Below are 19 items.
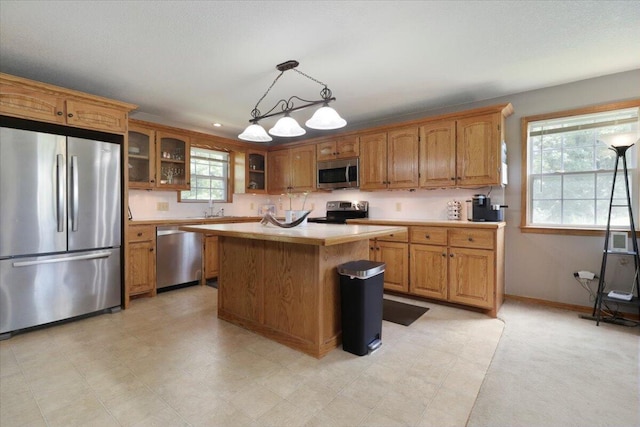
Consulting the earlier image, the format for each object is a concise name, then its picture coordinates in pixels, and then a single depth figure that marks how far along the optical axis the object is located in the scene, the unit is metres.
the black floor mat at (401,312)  3.00
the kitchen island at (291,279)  2.23
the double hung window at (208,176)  4.86
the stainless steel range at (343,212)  4.58
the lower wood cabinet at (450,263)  3.09
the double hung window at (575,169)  3.08
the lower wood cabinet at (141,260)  3.57
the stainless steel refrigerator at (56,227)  2.58
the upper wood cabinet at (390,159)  3.88
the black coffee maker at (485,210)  3.33
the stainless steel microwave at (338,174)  4.43
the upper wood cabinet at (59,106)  2.56
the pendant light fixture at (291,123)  2.34
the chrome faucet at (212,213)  4.96
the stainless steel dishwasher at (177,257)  3.88
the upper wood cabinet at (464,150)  3.28
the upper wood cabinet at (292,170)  4.99
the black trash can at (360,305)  2.23
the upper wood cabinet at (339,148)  4.42
